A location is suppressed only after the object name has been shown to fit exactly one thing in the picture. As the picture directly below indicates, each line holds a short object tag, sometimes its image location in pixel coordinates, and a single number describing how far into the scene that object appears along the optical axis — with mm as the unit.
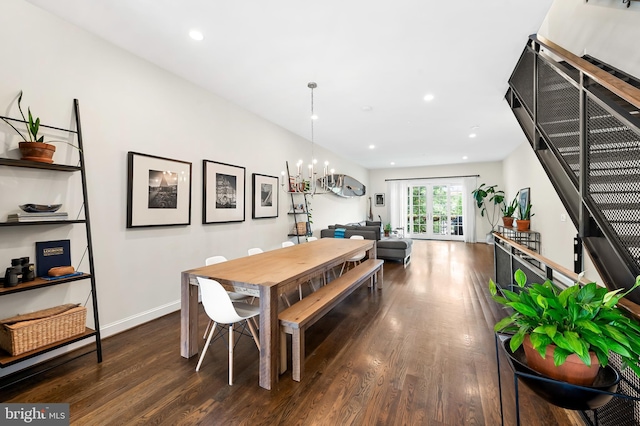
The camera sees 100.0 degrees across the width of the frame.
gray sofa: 5796
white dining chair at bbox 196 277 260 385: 1899
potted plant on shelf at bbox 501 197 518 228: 6324
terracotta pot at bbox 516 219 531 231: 5803
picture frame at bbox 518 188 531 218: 6098
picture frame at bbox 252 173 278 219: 4480
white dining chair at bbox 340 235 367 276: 4067
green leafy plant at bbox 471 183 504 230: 8750
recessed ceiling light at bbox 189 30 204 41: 2471
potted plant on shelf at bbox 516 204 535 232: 5812
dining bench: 1949
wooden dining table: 1880
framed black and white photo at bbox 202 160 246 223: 3617
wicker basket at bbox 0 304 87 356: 1796
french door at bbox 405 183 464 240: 9766
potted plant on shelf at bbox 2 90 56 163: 1972
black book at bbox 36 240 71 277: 2143
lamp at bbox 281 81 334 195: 3517
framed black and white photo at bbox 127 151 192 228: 2814
